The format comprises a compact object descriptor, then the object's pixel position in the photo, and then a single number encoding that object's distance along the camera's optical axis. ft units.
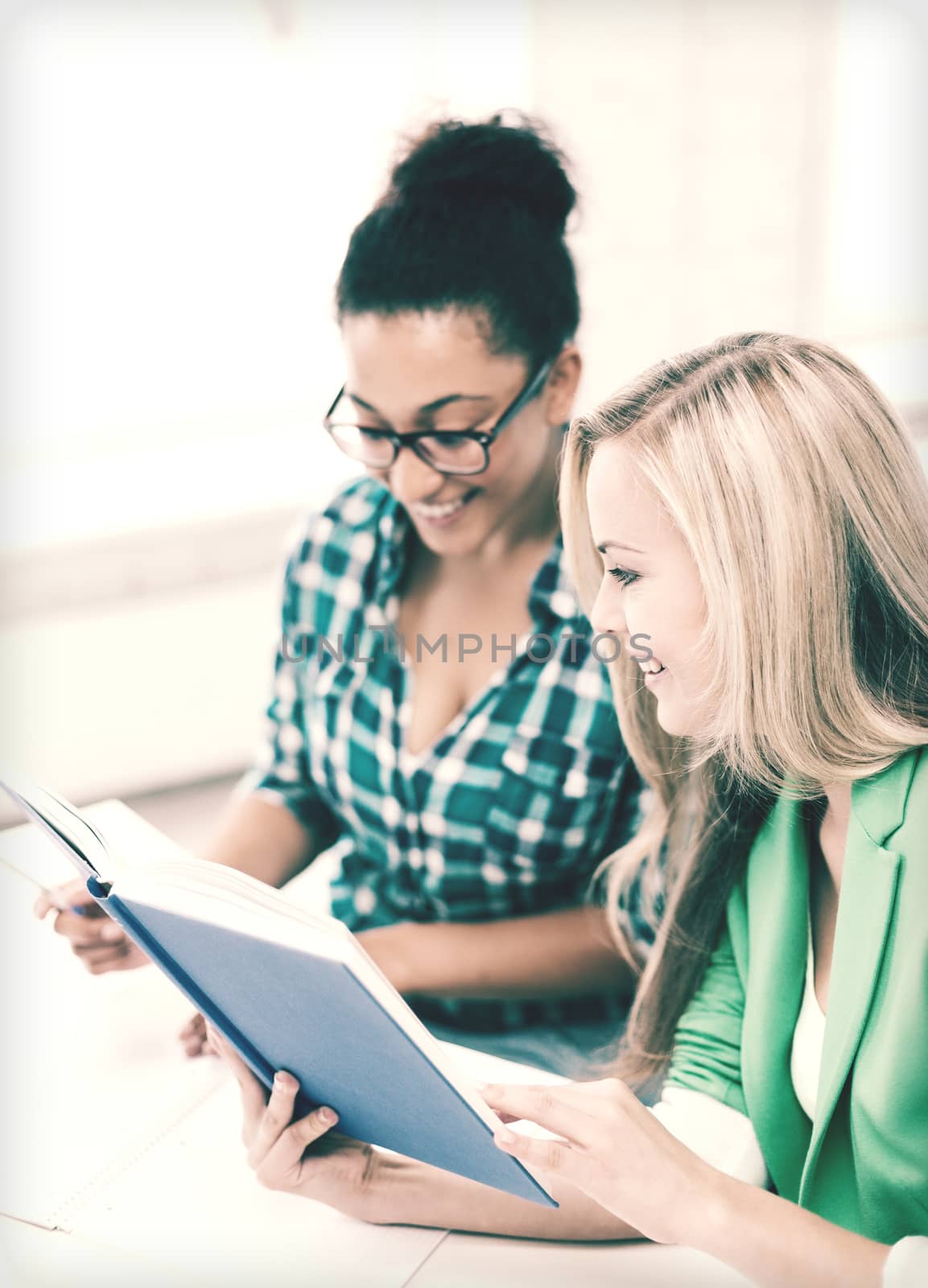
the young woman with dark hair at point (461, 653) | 4.05
